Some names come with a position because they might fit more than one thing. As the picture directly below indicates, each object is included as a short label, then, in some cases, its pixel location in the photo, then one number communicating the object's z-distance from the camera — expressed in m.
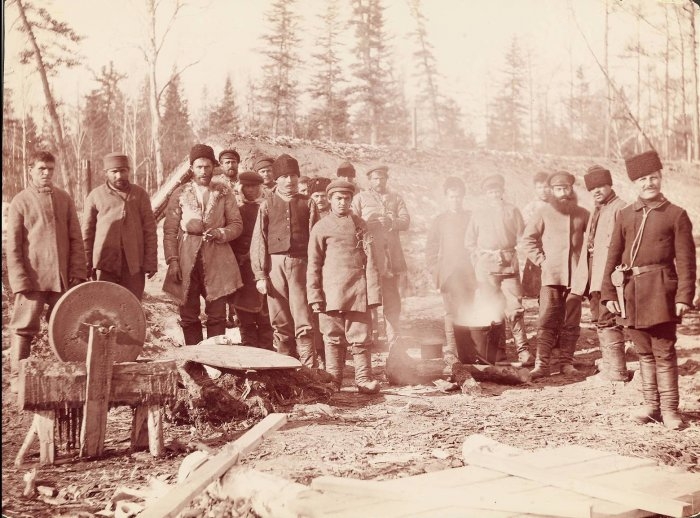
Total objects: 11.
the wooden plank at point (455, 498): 3.02
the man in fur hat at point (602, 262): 5.32
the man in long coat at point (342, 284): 5.23
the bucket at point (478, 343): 5.79
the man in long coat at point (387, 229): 6.31
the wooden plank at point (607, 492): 3.11
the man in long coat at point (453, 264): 6.26
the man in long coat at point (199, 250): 5.13
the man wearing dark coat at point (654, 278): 4.28
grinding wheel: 3.67
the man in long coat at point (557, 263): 5.86
